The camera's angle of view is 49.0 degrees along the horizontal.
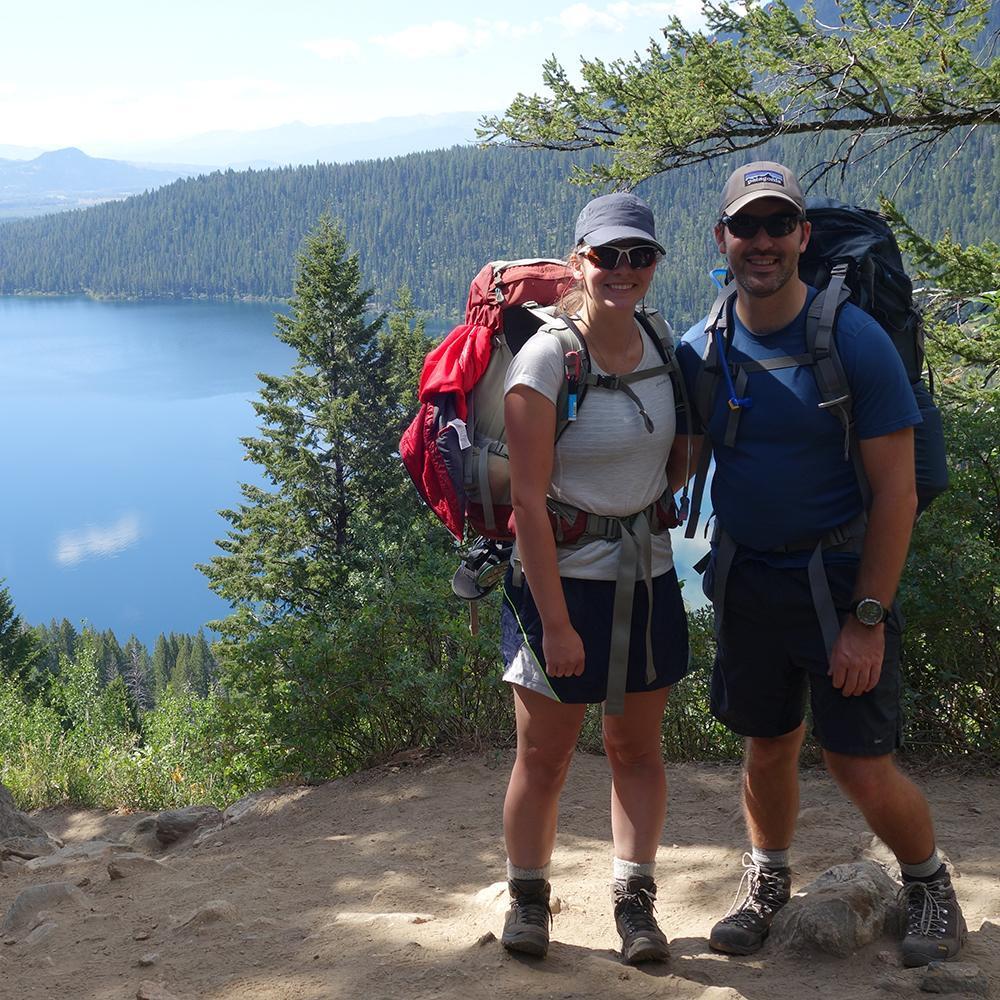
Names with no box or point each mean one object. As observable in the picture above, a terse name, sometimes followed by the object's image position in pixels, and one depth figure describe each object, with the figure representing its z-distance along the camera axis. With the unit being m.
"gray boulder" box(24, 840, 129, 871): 4.57
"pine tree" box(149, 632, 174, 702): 64.00
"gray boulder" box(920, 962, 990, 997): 2.45
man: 2.38
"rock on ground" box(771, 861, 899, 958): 2.72
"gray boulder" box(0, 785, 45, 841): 5.73
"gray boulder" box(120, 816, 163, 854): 5.51
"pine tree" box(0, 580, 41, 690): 32.50
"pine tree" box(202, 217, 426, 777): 26.38
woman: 2.45
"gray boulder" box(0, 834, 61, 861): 5.11
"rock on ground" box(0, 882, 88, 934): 3.55
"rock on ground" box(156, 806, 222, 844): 5.55
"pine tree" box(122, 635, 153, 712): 56.08
